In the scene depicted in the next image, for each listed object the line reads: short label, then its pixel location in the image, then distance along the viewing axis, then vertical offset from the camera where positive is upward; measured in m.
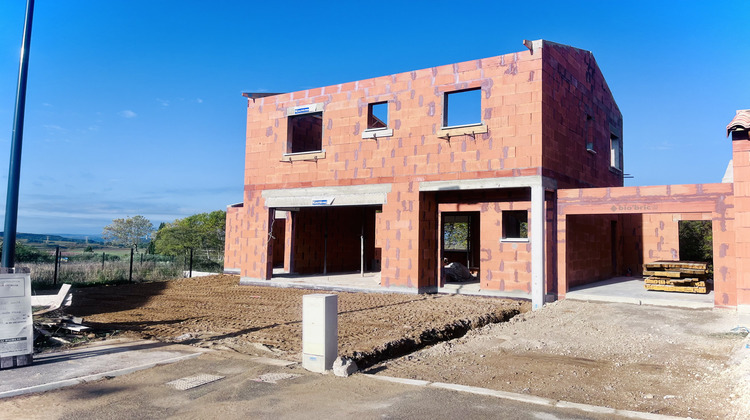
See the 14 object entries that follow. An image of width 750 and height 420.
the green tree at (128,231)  84.00 +1.36
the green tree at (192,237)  49.75 +0.26
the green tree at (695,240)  26.61 +0.34
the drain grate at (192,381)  5.92 -1.74
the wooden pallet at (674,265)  14.96 -0.60
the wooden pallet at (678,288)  15.32 -1.31
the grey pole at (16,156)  7.95 +1.35
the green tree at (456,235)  47.88 +0.79
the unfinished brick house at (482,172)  14.42 +2.41
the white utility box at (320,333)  6.75 -1.27
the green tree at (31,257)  24.11 -0.97
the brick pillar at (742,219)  11.56 +0.66
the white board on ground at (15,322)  6.69 -1.15
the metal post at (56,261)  19.78 -0.96
